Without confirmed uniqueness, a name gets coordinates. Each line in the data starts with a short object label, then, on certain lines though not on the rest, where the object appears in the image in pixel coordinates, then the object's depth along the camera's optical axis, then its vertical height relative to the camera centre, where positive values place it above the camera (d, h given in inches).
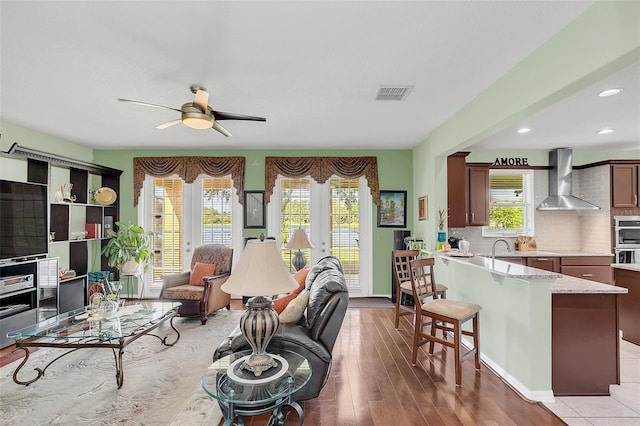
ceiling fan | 110.7 +37.0
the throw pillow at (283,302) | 113.2 -29.8
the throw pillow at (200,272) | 183.0 -31.0
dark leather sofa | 91.2 -34.2
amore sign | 217.6 +39.1
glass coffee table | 105.0 -39.7
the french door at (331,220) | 227.1 -0.8
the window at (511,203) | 219.9 +11.3
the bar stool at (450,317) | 108.6 -35.0
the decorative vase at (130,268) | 204.1 -31.9
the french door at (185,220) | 225.8 -1.2
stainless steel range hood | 206.8 +27.0
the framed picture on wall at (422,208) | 198.1 +7.3
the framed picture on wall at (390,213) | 225.0 +4.2
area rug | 91.4 -56.3
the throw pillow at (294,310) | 101.6 -29.2
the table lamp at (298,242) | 183.2 -13.5
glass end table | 66.0 -36.6
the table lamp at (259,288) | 73.8 -16.1
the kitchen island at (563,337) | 100.5 -37.2
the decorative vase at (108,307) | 126.1 -35.6
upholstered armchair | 171.0 -36.3
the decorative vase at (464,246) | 159.5 -13.5
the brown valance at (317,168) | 220.1 +34.8
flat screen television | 145.3 -1.7
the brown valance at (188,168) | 219.6 +34.2
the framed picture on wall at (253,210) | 223.1 +5.8
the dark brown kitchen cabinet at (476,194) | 198.7 +15.8
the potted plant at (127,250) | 202.7 -20.5
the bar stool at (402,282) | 158.2 -32.6
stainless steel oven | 193.6 -10.9
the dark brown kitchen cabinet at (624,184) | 197.8 +22.2
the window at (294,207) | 227.1 +8.2
